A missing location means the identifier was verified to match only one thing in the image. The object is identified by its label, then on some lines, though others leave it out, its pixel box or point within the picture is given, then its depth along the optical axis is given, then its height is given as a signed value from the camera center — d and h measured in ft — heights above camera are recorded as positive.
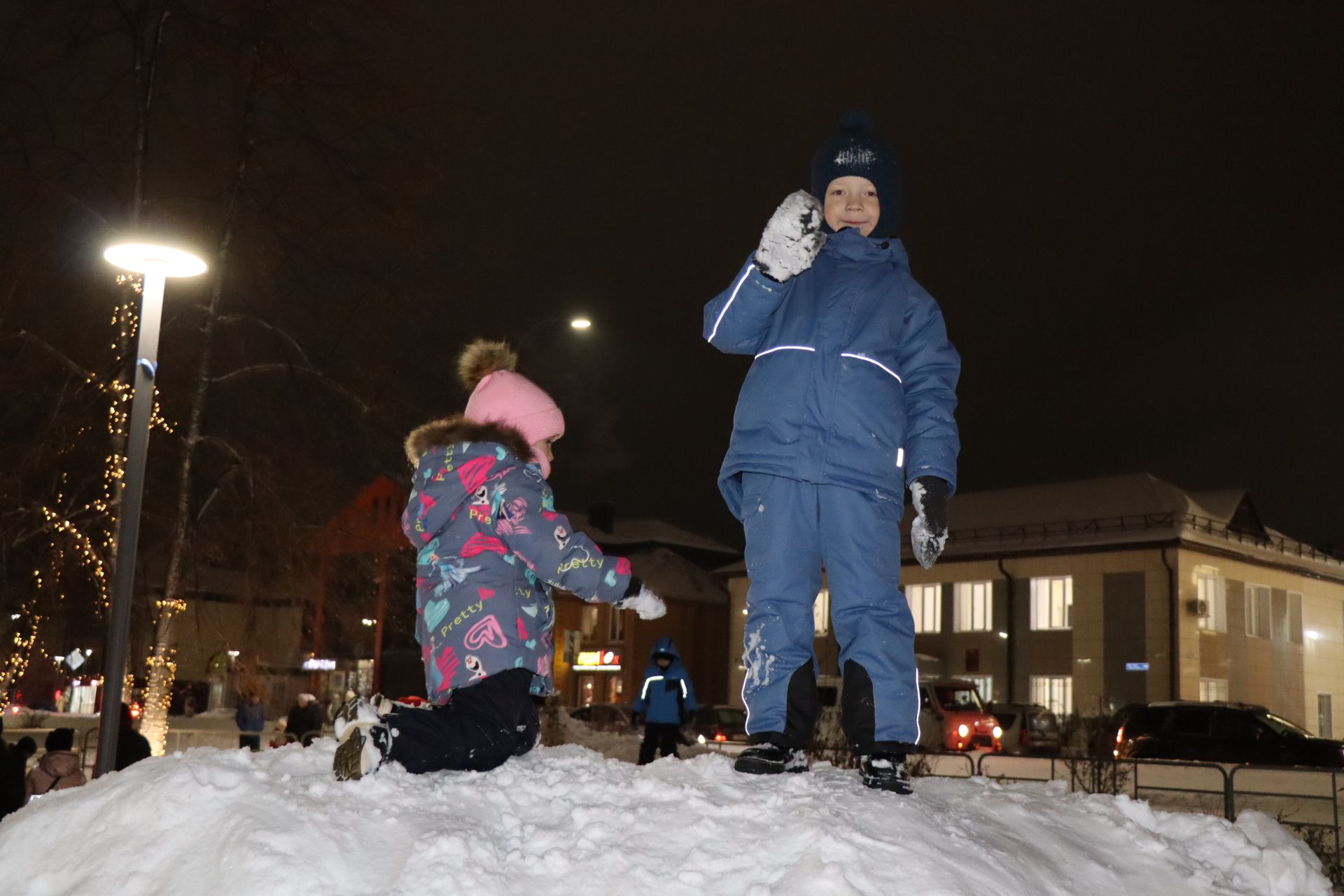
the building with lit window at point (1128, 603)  112.68 +6.75
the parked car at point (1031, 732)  76.54 -4.11
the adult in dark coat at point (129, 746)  31.91 -3.19
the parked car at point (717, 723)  86.47 -5.36
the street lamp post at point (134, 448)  26.55 +4.02
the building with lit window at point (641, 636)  165.27 +1.83
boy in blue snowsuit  13.85 +2.23
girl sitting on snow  14.23 +0.83
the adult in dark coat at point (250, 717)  64.64 -4.78
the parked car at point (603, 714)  110.22 -6.11
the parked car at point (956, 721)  69.87 -3.27
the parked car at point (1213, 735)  63.41 -3.10
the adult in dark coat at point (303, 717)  68.85 -4.75
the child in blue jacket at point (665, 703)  48.78 -2.11
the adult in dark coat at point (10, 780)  22.66 -2.97
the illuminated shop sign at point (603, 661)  166.91 -1.84
